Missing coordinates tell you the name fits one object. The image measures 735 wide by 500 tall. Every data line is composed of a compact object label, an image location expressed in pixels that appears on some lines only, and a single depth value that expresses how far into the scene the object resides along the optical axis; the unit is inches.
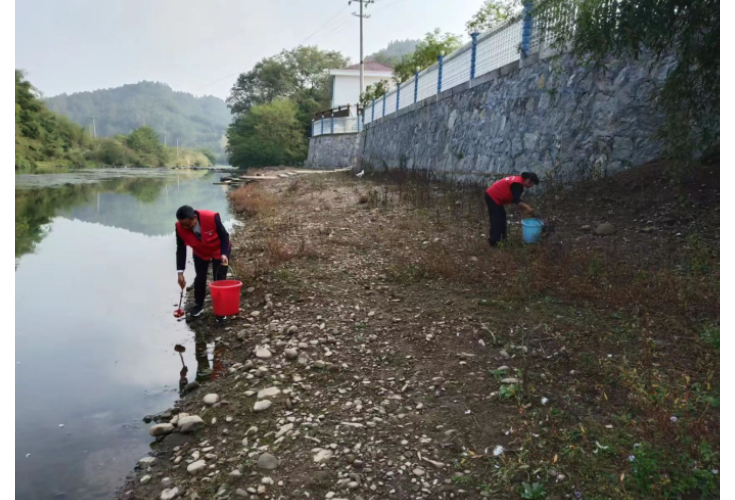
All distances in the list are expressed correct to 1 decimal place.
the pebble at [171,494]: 109.5
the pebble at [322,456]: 114.9
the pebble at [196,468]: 117.8
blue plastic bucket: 253.8
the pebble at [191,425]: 137.1
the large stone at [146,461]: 125.6
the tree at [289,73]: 2060.8
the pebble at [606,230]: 247.1
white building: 1643.7
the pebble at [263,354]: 176.4
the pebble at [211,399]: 150.9
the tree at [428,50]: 922.7
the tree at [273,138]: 1551.4
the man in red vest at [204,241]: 208.1
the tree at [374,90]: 1243.5
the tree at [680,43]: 178.4
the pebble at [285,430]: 126.7
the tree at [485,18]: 770.1
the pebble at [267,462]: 113.8
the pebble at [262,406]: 140.3
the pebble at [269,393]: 146.7
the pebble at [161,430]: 138.9
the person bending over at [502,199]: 255.4
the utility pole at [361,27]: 1319.0
